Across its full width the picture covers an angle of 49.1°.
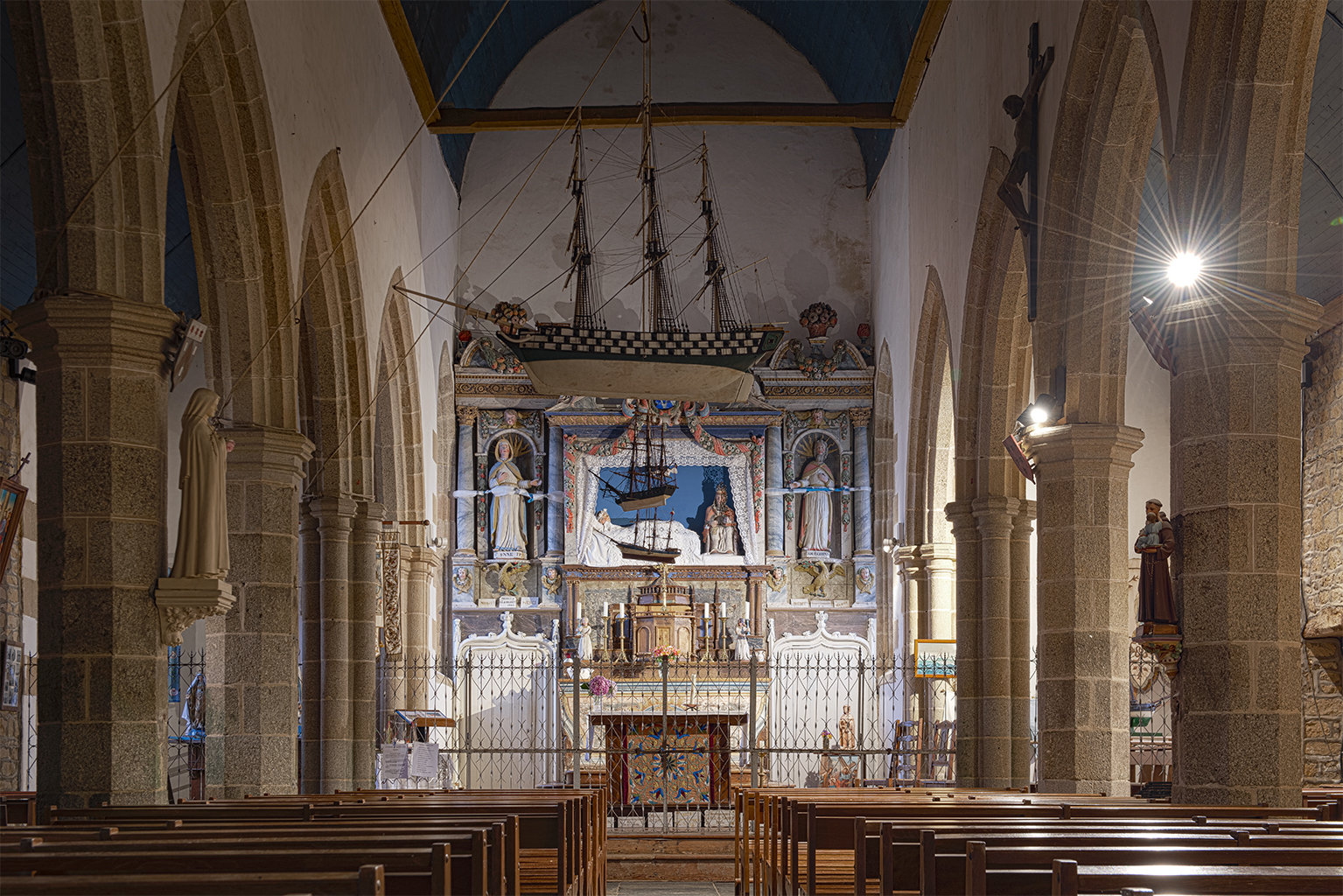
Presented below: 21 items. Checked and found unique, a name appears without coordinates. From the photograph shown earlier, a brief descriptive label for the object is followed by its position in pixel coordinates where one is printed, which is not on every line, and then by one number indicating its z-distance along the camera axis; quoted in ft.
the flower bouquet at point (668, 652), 61.82
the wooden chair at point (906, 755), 48.93
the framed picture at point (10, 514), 32.01
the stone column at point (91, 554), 23.65
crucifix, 34.65
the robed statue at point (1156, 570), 24.43
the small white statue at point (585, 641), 63.98
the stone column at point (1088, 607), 31.65
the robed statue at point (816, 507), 65.67
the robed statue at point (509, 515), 65.67
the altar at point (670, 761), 45.47
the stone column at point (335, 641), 42.29
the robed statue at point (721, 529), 65.51
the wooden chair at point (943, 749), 48.26
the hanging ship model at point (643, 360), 40.06
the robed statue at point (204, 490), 25.58
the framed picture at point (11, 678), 36.47
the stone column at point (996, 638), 41.19
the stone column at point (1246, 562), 21.86
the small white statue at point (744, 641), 63.67
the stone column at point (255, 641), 33.96
